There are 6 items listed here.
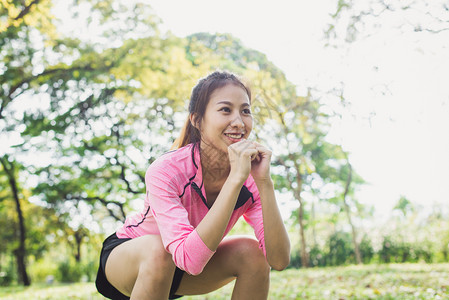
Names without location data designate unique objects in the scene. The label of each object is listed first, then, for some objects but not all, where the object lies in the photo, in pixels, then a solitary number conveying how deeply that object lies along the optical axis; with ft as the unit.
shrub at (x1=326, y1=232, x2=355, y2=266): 39.60
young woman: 5.16
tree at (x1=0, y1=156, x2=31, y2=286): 36.63
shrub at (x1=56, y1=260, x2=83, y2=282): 42.52
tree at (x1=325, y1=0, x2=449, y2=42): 18.53
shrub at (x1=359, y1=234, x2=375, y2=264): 39.19
